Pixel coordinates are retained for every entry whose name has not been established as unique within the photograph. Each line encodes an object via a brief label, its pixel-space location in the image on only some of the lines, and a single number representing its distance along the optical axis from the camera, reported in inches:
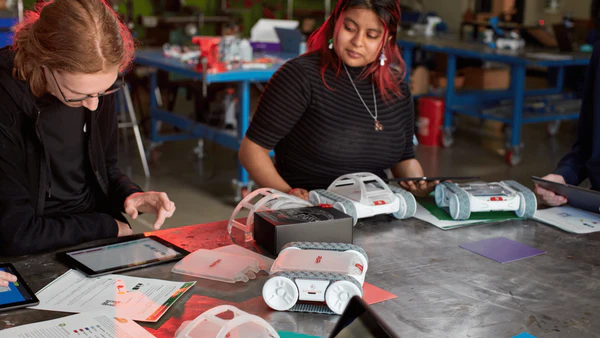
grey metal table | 49.8
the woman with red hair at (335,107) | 87.9
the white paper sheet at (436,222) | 71.9
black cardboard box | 60.8
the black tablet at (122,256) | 58.7
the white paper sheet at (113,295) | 51.1
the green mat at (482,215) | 74.3
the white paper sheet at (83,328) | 47.0
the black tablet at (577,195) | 76.5
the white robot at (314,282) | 49.6
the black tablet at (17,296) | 50.9
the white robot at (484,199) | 72.7
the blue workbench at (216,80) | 166.4
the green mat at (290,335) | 47.6
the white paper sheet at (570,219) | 72.1
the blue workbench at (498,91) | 206.7
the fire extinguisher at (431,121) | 237.3
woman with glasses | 62.1
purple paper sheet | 63.6
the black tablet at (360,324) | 35.3
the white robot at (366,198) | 70.2
